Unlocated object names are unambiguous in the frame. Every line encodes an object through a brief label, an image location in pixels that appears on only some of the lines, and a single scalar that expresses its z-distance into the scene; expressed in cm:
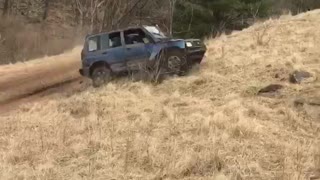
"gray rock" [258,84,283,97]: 1193
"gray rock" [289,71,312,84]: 1270
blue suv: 1468
